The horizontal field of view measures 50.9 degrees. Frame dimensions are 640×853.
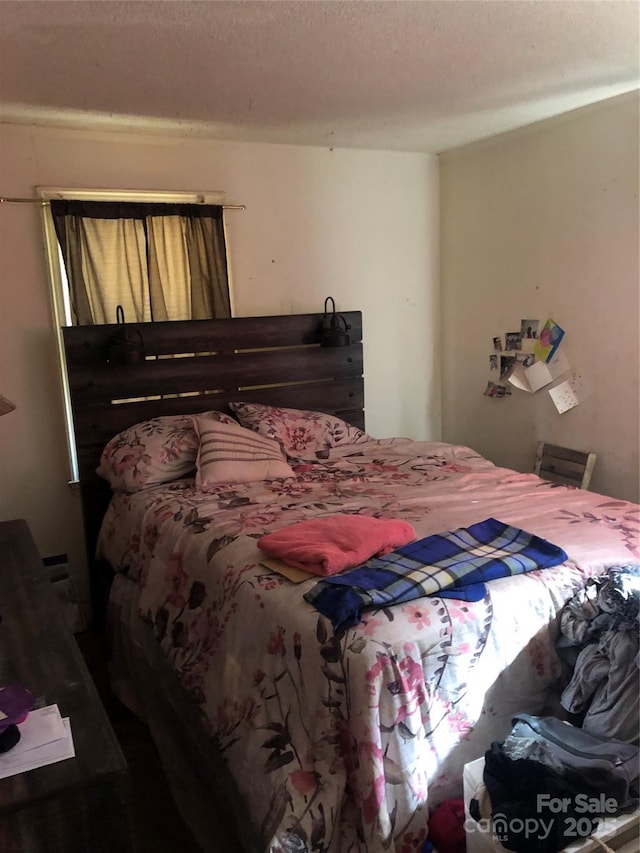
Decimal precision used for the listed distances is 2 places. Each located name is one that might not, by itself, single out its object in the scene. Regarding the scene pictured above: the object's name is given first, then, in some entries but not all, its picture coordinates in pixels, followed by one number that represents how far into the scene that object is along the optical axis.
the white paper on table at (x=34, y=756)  1.25
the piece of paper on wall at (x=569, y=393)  3.34
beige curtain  3.09
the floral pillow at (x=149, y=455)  2.86
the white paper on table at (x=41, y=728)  1.33
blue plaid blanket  1.63
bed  1.51
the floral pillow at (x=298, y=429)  3.19
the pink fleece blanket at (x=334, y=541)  1.84
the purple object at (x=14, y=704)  1.37
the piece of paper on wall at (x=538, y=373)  3.43
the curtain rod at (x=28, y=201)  2.96
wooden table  1.20
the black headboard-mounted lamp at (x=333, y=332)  3.57
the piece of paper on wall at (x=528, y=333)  3.56
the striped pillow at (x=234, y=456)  2.82
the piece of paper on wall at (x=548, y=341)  3.43
